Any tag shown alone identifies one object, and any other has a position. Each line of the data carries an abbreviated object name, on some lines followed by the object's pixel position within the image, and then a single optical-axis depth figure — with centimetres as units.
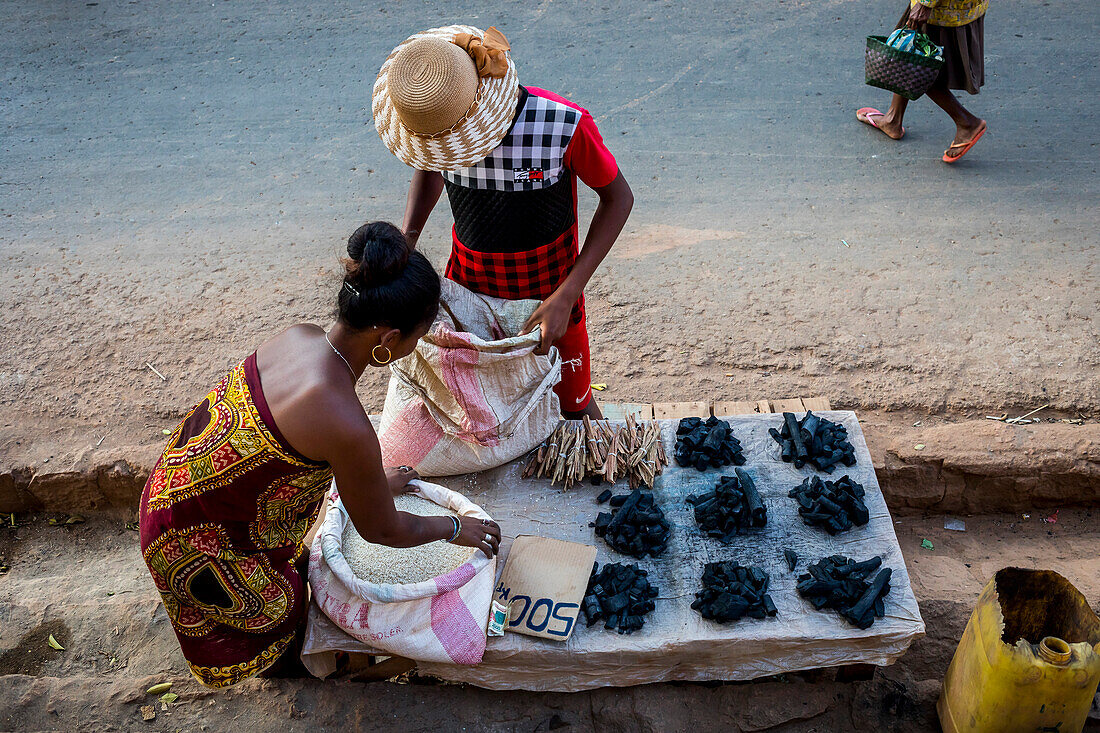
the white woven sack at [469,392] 292
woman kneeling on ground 214
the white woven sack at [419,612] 253
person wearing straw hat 249
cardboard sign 261
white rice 267
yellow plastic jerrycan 219
